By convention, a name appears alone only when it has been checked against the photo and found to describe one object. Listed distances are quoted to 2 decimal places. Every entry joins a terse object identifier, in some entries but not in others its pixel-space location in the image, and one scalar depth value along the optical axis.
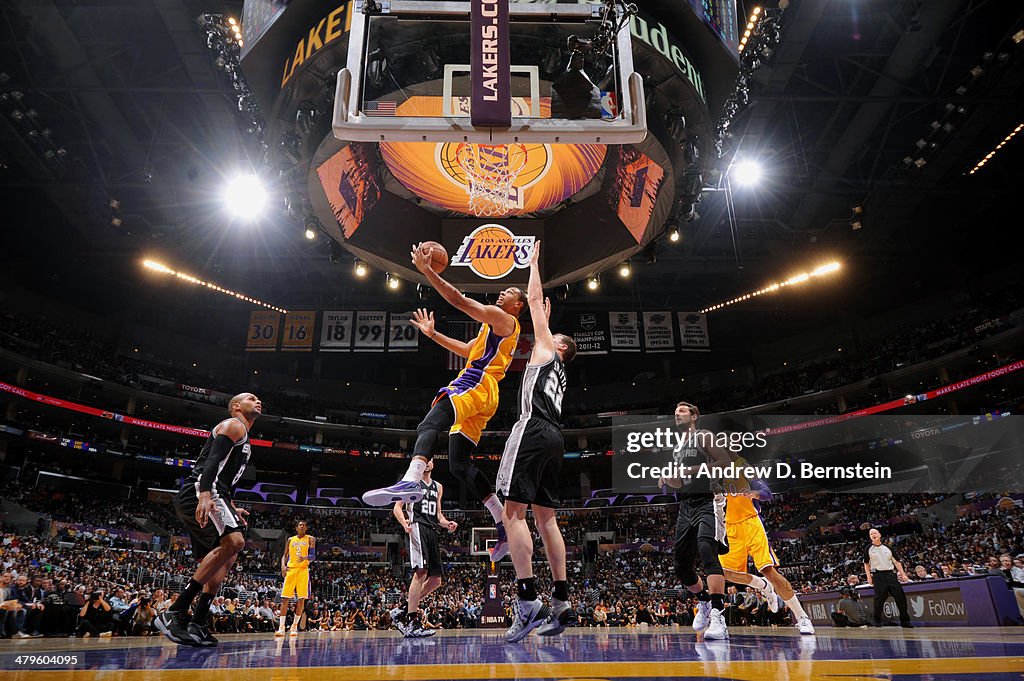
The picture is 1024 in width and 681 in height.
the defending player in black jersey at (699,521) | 6.18
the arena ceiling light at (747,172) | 18.55
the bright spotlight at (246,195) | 18.56
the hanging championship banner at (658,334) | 24.61
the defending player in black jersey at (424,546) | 7.19
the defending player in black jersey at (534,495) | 4.35
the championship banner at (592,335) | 24.63
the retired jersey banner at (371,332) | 24.17
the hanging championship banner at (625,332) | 24.34
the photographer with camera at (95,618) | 10.43
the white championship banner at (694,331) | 25.38
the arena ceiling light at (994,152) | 18.27
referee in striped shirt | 9.73
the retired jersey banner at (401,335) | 24.05
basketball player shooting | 4.82
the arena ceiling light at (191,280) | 25.38
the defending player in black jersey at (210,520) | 4.91
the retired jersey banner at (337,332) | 24.06
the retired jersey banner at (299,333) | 26.25
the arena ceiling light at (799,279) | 24.84
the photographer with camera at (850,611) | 12.17
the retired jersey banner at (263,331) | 26.39
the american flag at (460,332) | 21.92
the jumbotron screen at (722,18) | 8.87
